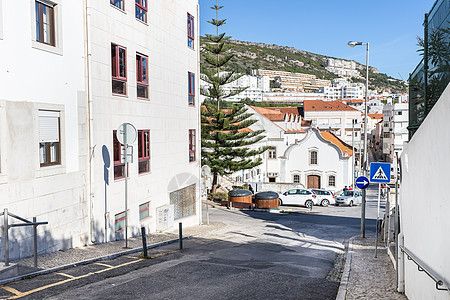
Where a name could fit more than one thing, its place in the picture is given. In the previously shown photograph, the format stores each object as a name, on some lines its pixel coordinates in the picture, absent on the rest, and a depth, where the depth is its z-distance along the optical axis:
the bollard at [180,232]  13.27
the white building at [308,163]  51.50
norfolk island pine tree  39.12
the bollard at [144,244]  11.07
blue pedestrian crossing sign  12.28
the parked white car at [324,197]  38.91
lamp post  25.62
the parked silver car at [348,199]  39.44
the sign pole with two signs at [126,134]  11.95
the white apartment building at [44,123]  9.28
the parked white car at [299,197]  36.44
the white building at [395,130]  72.19
